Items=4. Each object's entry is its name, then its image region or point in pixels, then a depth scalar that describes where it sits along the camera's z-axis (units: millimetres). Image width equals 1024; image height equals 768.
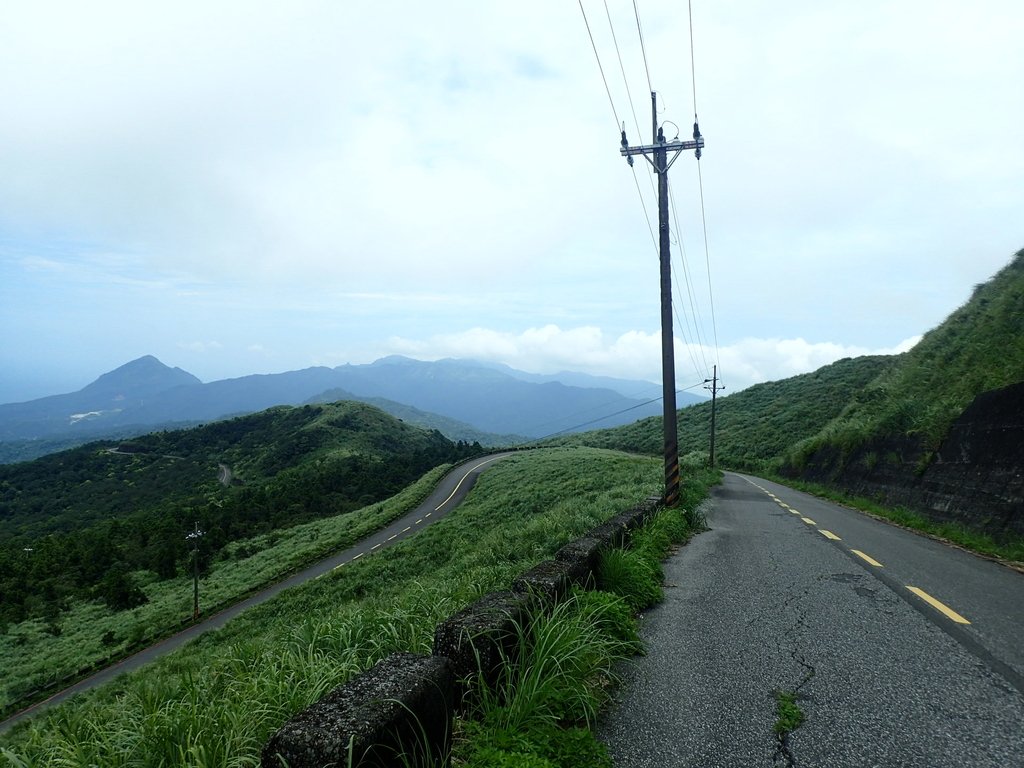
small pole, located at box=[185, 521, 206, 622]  32031
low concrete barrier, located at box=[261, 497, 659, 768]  2201
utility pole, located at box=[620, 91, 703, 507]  13086
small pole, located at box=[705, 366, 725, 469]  44012
